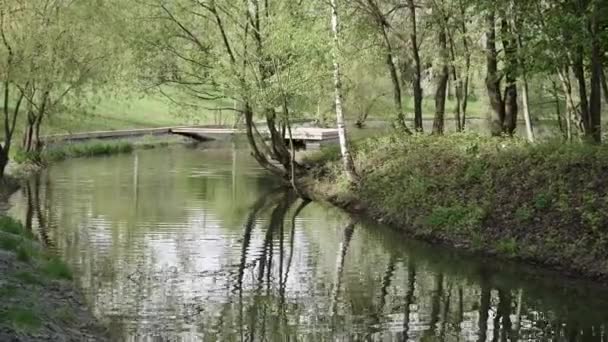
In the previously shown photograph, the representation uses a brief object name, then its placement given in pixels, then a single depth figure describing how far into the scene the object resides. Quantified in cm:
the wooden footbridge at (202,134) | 5286
